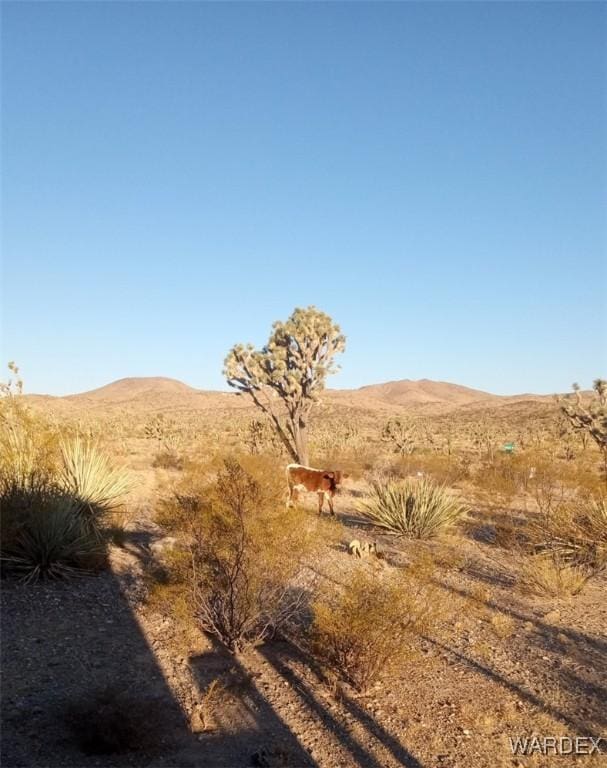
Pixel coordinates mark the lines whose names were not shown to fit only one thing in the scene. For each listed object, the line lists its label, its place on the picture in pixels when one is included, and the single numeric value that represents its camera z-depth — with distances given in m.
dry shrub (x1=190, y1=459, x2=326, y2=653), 6.27
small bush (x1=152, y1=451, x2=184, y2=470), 21.26
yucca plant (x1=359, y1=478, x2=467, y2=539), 11.48
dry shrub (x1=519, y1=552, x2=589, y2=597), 8.16
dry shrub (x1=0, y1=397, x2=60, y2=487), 8.34
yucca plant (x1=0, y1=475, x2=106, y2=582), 7.40
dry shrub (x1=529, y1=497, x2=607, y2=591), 9.28
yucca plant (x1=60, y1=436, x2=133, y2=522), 9.38
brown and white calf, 12.50
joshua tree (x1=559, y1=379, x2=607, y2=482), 17.16
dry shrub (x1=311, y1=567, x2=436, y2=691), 5.55
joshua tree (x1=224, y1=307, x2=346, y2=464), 18.48
